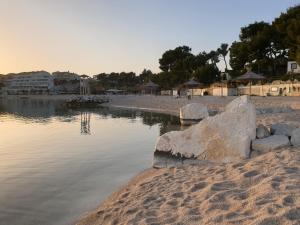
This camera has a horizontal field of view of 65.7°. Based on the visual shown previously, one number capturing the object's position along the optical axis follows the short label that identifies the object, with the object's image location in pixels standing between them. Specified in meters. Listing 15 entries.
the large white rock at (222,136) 5.82
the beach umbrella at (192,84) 33.18
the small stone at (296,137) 5.95
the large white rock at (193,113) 15.91
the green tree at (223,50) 56.76
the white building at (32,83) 113.05
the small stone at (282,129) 6.49
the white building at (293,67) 32.50
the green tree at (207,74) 43.96
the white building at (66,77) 117.03
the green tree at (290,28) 29.41
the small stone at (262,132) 6.34
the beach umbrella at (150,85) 43.16
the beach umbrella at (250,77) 22.61
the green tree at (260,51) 34.97
